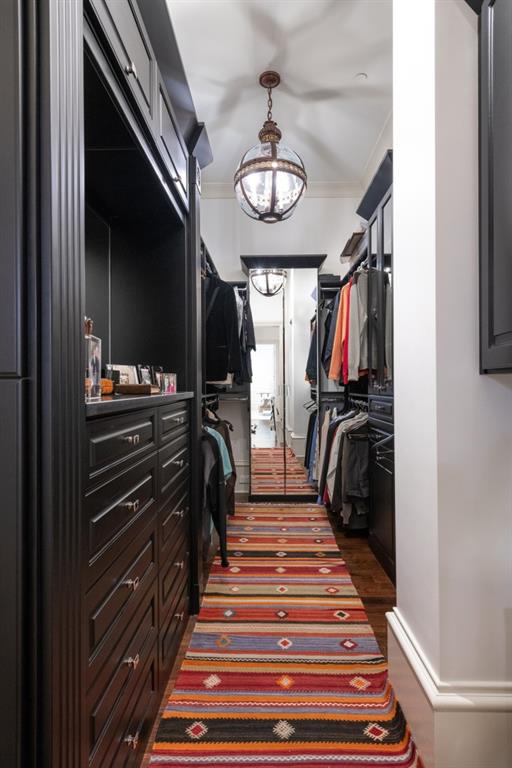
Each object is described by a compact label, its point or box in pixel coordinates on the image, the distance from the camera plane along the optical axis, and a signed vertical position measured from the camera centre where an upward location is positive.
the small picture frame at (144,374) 1.55 +0.04
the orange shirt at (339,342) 2.91 +0.31
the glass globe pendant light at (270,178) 2.24 +1.21
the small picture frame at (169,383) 1.63 +0.00
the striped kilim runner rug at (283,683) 1.19 -1.13
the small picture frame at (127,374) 1.45 +0.04
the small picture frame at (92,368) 0.88 +0.04
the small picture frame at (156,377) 1.61 +0.02
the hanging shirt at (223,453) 2.17 -0.40
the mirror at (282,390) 3.72 -0.07
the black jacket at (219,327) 2.83 +0.41
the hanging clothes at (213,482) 2.08 -0.55
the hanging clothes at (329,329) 3.21 +0.47
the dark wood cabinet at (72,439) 0.60 -0.11
